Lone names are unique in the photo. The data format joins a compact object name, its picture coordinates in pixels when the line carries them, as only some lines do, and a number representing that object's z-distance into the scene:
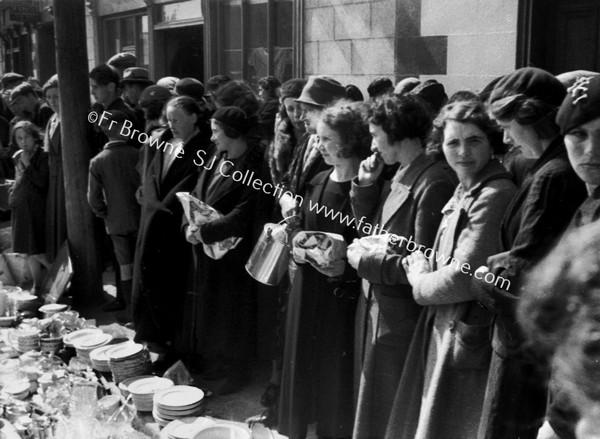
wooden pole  5.80
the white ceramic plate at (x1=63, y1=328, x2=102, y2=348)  4.77
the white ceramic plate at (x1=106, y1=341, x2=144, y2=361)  4.37
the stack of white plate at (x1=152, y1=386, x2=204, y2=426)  3.76
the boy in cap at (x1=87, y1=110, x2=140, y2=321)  5.29
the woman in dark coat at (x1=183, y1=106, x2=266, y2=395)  4.10
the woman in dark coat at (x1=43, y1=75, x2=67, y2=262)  6.26
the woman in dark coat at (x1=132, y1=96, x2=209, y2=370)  4.52
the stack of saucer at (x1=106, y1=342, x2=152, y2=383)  4.32
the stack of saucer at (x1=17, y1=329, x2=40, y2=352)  4.81
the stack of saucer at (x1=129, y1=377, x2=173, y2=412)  3.98
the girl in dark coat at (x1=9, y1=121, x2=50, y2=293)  6.26
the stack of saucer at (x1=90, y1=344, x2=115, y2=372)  4.46
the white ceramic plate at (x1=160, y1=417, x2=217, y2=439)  3.53
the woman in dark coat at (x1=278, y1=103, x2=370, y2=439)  3.31
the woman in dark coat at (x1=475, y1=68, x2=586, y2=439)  2.21
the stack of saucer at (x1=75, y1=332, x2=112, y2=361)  4.64
